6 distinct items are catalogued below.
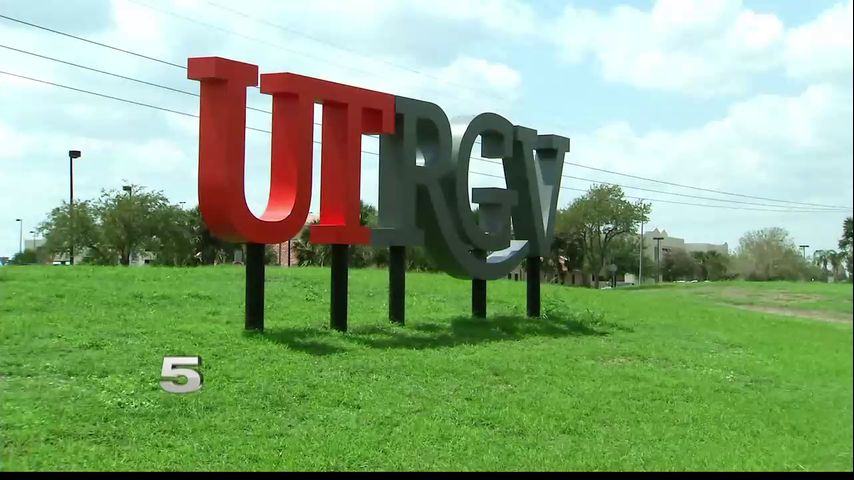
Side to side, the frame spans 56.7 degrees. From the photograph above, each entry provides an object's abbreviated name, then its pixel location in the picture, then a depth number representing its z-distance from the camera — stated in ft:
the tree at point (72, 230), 132.57
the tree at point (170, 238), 136.05
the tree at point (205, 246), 148.05
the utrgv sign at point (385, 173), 37.09
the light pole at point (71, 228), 126.98
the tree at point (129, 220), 133.28
